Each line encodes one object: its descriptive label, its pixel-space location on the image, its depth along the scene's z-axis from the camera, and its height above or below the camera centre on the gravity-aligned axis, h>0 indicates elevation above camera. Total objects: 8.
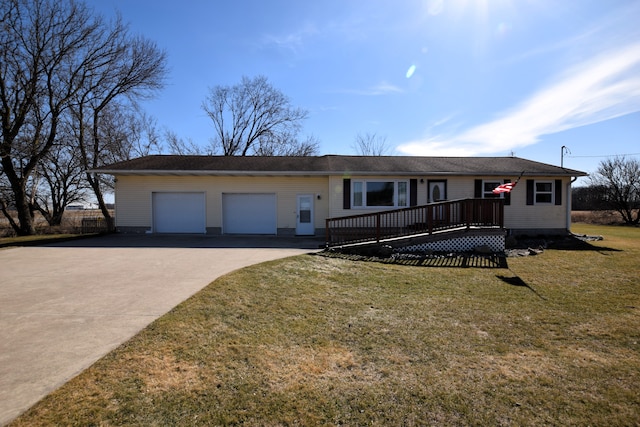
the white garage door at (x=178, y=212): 14.22 -0.01
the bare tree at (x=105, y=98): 17.05 +6.81
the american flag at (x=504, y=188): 9.80 +0.72
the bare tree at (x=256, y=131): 30.27 +8.05
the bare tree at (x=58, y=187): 23.89 +2.14
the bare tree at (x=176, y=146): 28.98 +6.15
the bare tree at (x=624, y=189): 30.52 +2.09
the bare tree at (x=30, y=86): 14.29 +6.24
